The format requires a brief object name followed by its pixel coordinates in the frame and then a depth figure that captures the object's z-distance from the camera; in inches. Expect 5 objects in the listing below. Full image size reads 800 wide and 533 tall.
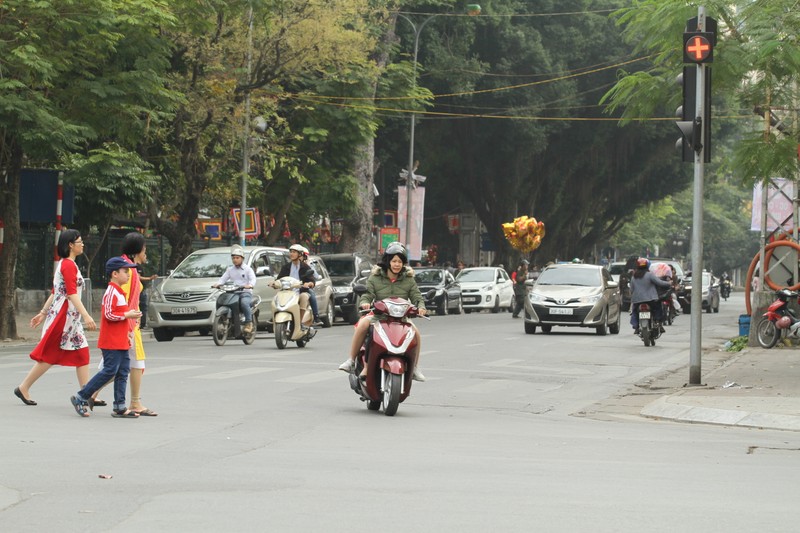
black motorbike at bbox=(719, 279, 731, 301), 3179.1
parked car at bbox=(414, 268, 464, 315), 1752.0
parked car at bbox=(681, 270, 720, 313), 1847.4
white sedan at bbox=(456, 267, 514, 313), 1931.6
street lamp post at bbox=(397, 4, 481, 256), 1920.5
